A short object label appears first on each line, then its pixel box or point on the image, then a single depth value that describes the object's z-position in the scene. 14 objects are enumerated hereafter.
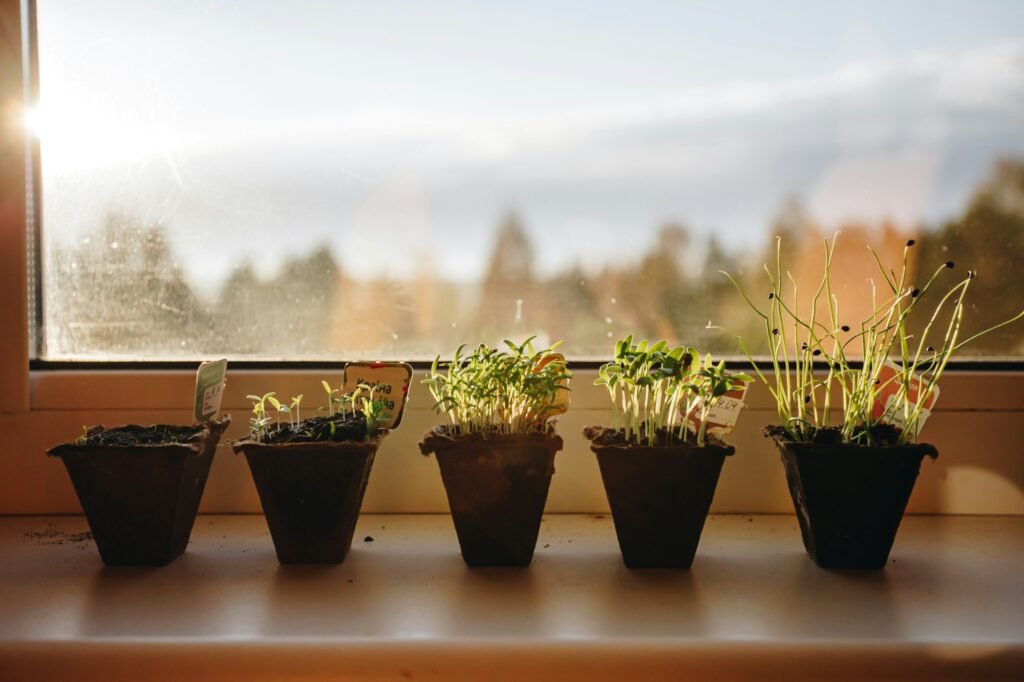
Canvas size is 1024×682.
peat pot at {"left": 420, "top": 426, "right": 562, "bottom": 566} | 1.20
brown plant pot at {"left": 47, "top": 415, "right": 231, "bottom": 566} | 1.19
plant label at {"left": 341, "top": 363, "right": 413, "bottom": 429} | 1.37
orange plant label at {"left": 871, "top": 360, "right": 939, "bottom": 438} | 1.28
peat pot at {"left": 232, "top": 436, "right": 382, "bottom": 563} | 1.19
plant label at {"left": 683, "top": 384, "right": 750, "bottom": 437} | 1.30
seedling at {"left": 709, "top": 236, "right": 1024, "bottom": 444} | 1.27
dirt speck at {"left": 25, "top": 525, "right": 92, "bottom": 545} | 1.36
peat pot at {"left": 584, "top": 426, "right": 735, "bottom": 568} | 1.18
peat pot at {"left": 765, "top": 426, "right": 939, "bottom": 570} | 1.18
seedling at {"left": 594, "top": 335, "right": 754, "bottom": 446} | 1.21
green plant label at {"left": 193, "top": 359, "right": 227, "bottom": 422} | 1.31
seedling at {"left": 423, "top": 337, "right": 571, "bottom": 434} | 1.24
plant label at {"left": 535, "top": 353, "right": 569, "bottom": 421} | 1.28
